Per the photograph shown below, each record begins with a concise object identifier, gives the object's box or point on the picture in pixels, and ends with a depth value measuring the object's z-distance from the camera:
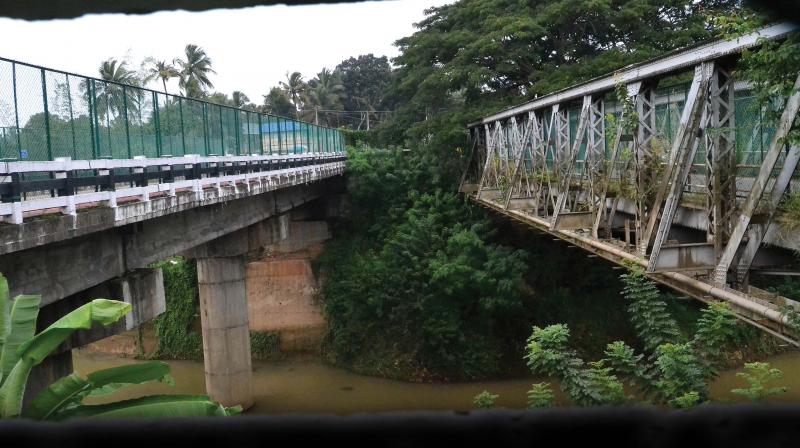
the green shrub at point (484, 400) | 7.69
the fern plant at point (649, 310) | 8.44
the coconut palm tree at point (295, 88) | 42.91
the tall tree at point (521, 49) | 22.23
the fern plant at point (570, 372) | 7.70
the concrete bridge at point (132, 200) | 7.86
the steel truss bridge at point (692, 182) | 6.54
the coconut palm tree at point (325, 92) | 44.44
